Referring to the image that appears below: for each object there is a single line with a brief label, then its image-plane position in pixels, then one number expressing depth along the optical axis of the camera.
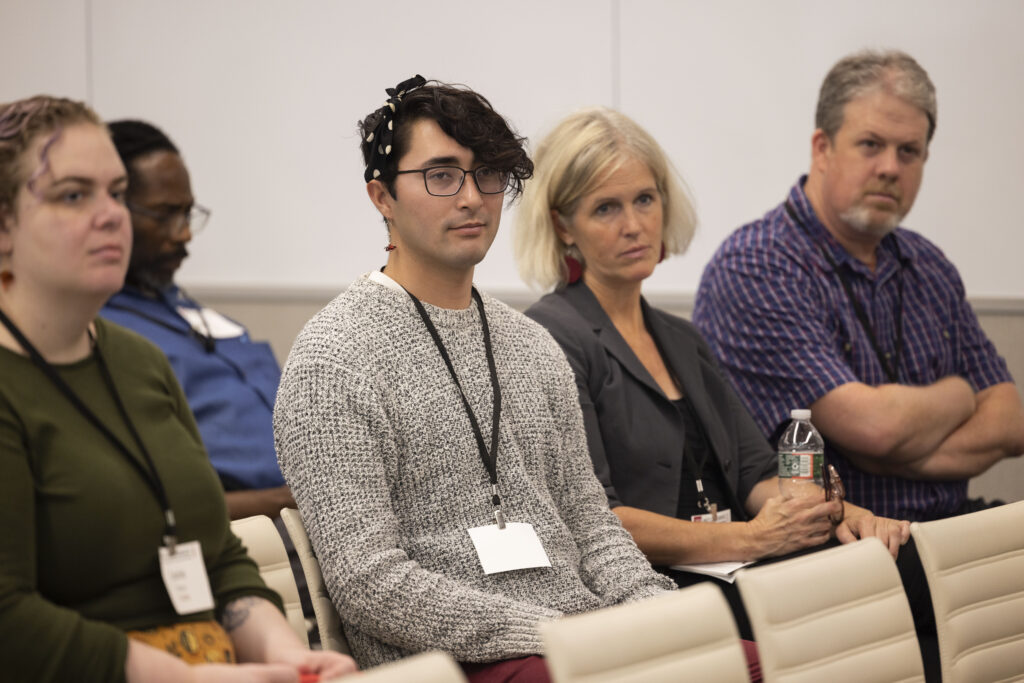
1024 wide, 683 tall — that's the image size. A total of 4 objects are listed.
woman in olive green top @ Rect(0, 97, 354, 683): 5.11
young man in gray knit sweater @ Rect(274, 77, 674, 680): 5.42
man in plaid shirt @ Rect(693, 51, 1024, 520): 6.16
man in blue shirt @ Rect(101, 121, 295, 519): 6.14
